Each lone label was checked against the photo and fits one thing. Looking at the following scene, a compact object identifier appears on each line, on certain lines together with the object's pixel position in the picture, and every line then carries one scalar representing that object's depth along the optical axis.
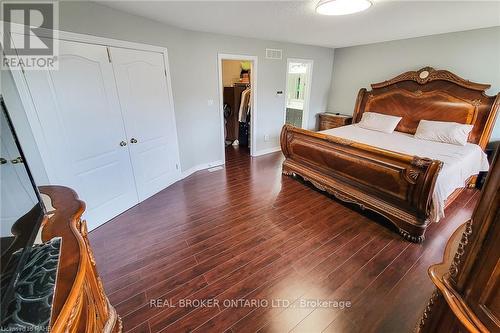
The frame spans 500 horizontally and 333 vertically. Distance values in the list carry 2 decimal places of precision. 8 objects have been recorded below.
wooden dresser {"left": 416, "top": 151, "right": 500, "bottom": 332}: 0.62
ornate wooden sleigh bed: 2.18
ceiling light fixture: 1.95
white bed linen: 2.17
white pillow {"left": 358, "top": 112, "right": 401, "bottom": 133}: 3.93
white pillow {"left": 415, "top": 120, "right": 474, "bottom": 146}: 3.14
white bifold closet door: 2.00
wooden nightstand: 4.97
